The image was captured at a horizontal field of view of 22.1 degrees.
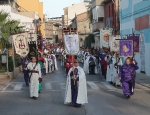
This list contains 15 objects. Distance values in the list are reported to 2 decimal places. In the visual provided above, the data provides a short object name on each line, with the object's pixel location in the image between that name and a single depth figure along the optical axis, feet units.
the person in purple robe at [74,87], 40.60
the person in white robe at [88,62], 87.97
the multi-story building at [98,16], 154.81
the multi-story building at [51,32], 364.42
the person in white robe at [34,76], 46.52
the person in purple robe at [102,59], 79.39
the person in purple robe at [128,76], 47.98
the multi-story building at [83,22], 224.33
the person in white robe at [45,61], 88.83
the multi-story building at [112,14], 132.77
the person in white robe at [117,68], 62.13
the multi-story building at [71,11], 292.61
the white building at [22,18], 172.57
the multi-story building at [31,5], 262.26
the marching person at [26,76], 62.69
